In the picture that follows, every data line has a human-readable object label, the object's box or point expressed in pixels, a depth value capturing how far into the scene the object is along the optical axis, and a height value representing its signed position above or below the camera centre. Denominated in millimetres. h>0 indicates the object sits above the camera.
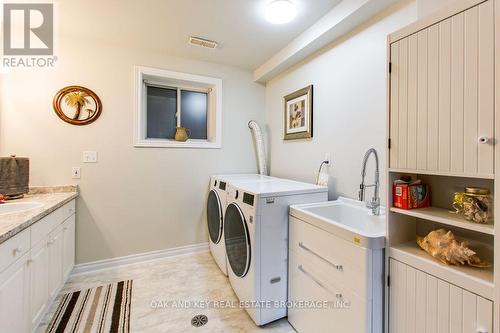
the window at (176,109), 2613 +714
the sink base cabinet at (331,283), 1095 -649
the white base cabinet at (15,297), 1080 -692
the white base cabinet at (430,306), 818 -556
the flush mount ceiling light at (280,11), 1731 +1219
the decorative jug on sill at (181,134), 2785 +377
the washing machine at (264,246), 1586 -582
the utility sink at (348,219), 1119 -345
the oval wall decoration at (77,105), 2215 +586
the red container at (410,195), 1109 -142
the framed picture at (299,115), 2299 +560
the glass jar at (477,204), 881 -145
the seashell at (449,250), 909 -345
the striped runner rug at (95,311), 1594 -1137
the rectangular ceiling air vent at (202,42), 2277 +1266
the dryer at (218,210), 2268 -483
